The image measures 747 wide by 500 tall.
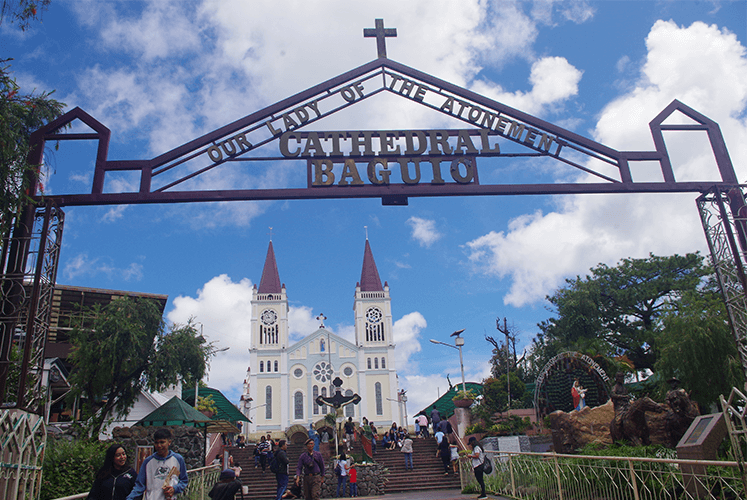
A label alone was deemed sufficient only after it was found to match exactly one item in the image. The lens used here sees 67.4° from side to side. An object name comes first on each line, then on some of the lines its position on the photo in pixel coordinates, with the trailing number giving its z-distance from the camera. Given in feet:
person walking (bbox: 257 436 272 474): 66.90
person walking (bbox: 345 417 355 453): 72.52
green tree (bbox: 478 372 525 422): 71.37
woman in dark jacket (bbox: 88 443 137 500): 17.29
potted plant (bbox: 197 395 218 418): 99.99
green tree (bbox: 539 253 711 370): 110.42
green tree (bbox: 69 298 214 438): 56.03
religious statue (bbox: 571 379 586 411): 50.67
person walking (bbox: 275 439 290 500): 35.40
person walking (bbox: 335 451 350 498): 49.88
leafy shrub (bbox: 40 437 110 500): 34.60
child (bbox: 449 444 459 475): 58.03
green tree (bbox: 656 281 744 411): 53.67
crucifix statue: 65.31
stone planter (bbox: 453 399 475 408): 74.09
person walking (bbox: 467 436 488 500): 35.02
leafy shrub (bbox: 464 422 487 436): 66.45
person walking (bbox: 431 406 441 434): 68.87
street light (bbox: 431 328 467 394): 78.23
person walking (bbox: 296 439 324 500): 33.94
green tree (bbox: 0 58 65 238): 27.35
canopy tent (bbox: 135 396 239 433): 56.03
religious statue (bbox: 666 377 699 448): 31.53
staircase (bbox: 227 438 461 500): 57.57
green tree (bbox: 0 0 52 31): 25.44
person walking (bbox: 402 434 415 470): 63.52
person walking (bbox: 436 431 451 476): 54.95
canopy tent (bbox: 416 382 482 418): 112.06
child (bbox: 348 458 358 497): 50.44
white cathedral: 210.59
